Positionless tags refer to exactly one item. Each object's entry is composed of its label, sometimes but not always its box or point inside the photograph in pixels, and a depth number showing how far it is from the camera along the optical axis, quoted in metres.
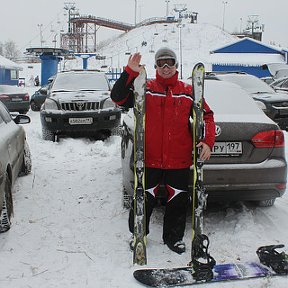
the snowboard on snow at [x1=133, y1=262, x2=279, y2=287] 3.11
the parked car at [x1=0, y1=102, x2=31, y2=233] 3.84
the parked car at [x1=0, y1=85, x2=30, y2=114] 15.05
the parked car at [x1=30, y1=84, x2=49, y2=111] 16.67
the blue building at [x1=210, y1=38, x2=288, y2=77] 32.12
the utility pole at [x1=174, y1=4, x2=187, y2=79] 89.00
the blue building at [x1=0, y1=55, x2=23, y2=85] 33.51
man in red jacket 3.31
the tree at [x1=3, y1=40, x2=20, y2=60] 105.50
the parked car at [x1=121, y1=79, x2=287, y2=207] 3.79
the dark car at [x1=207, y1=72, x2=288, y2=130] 10.43
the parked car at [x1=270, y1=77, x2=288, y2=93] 13.65
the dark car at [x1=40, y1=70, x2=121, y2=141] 8.53
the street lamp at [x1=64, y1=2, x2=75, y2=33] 79.83
